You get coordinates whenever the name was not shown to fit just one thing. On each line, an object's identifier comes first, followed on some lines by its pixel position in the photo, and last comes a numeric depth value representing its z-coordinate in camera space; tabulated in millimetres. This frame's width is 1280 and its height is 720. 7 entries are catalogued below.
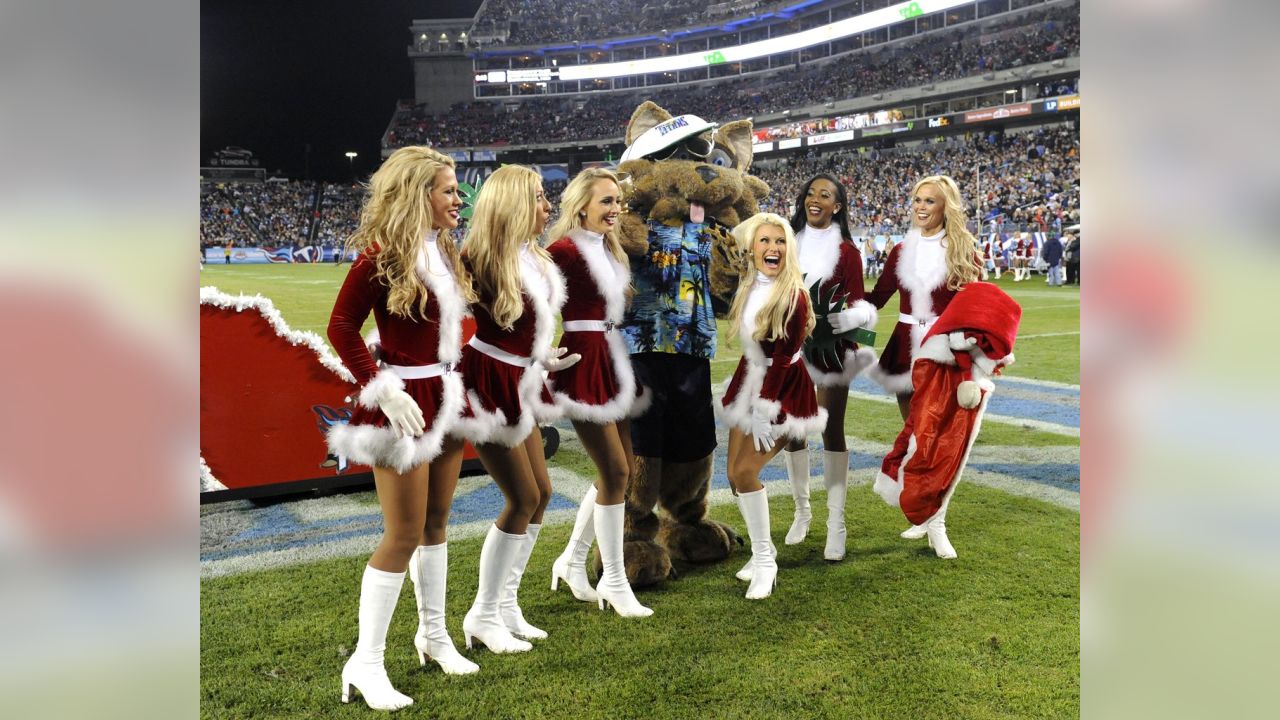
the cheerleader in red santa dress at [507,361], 2768
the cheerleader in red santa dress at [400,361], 2373
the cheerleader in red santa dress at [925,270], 3828
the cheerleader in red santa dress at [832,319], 3852
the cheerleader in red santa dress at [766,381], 3373
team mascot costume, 3553
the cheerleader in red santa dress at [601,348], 3139
